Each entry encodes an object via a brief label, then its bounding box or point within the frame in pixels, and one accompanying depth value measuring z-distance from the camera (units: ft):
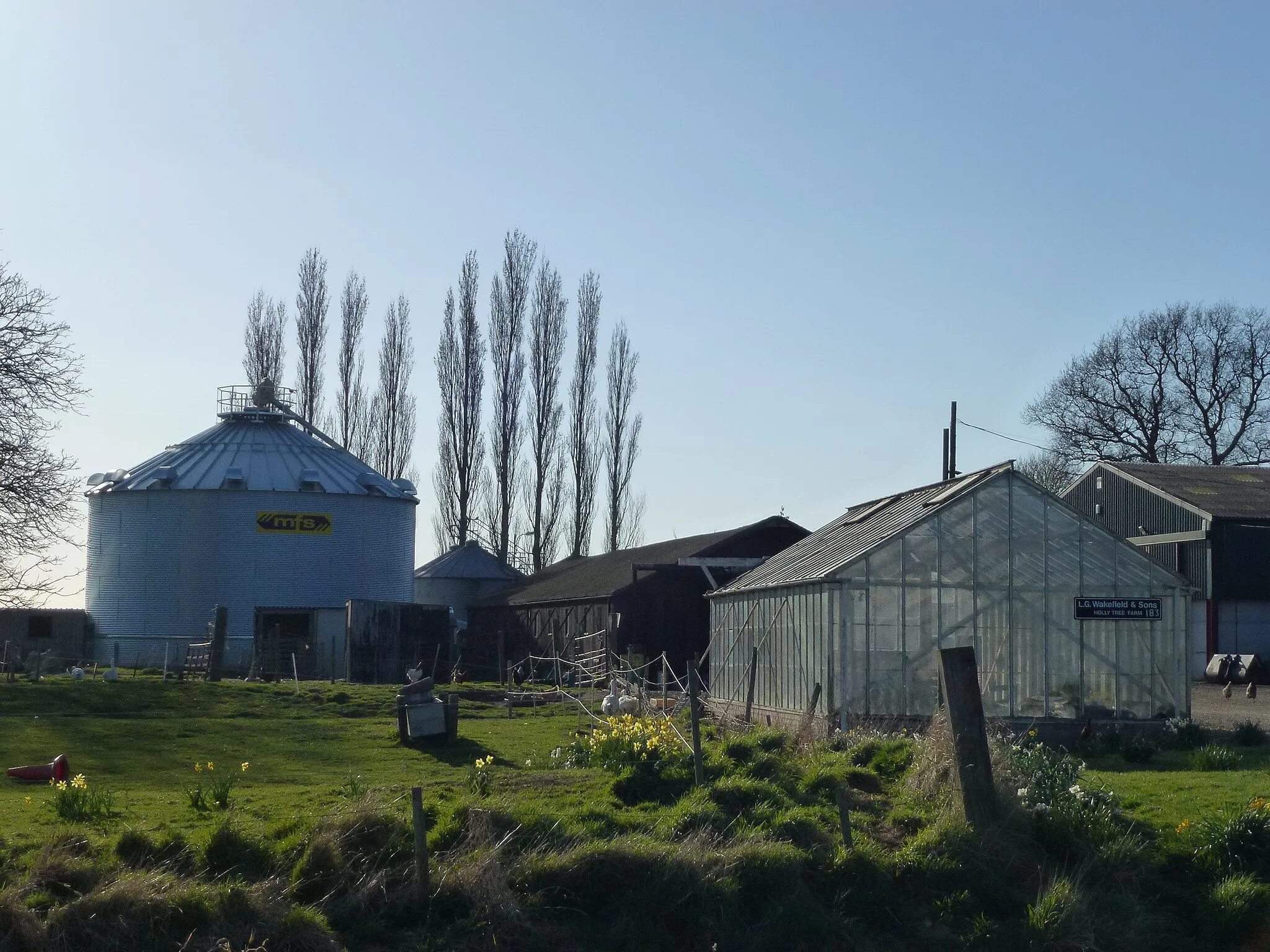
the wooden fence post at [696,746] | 50.85
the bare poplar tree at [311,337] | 225.97
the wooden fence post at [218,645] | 129.29
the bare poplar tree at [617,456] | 224.33
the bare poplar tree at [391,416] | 227.20
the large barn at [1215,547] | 157.99
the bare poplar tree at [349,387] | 226.79
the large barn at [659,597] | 149.89
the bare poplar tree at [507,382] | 221.25
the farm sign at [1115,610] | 82.94
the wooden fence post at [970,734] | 47.39
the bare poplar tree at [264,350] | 226.17
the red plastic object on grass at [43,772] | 57.00
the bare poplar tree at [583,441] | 222.89
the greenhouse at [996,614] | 80.33
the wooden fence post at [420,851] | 40.47
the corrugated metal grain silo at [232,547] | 166.40
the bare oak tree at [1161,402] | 219.20
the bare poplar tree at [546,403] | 221.46
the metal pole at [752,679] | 80.53
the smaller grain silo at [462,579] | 218.79
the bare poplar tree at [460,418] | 223.10
